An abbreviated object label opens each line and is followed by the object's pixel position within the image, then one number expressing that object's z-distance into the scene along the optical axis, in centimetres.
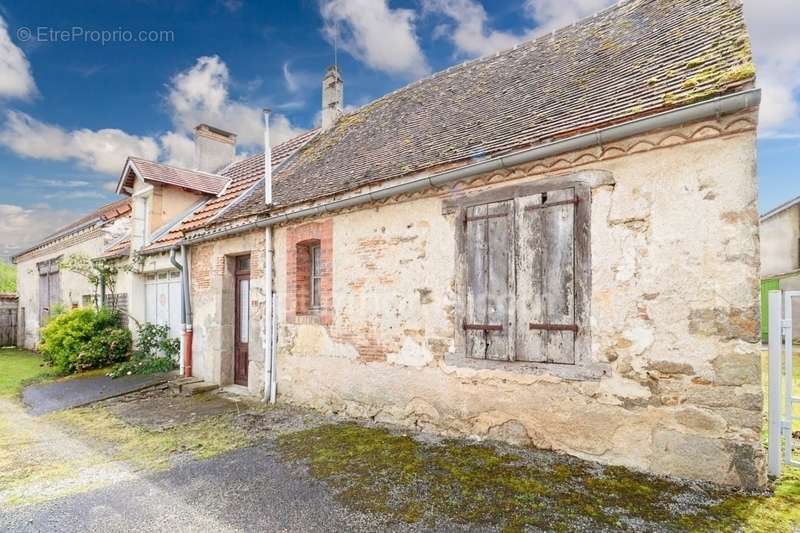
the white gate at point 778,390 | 388
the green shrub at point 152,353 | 1023
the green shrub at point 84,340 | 1088
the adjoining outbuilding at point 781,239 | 1809
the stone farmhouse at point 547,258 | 381
